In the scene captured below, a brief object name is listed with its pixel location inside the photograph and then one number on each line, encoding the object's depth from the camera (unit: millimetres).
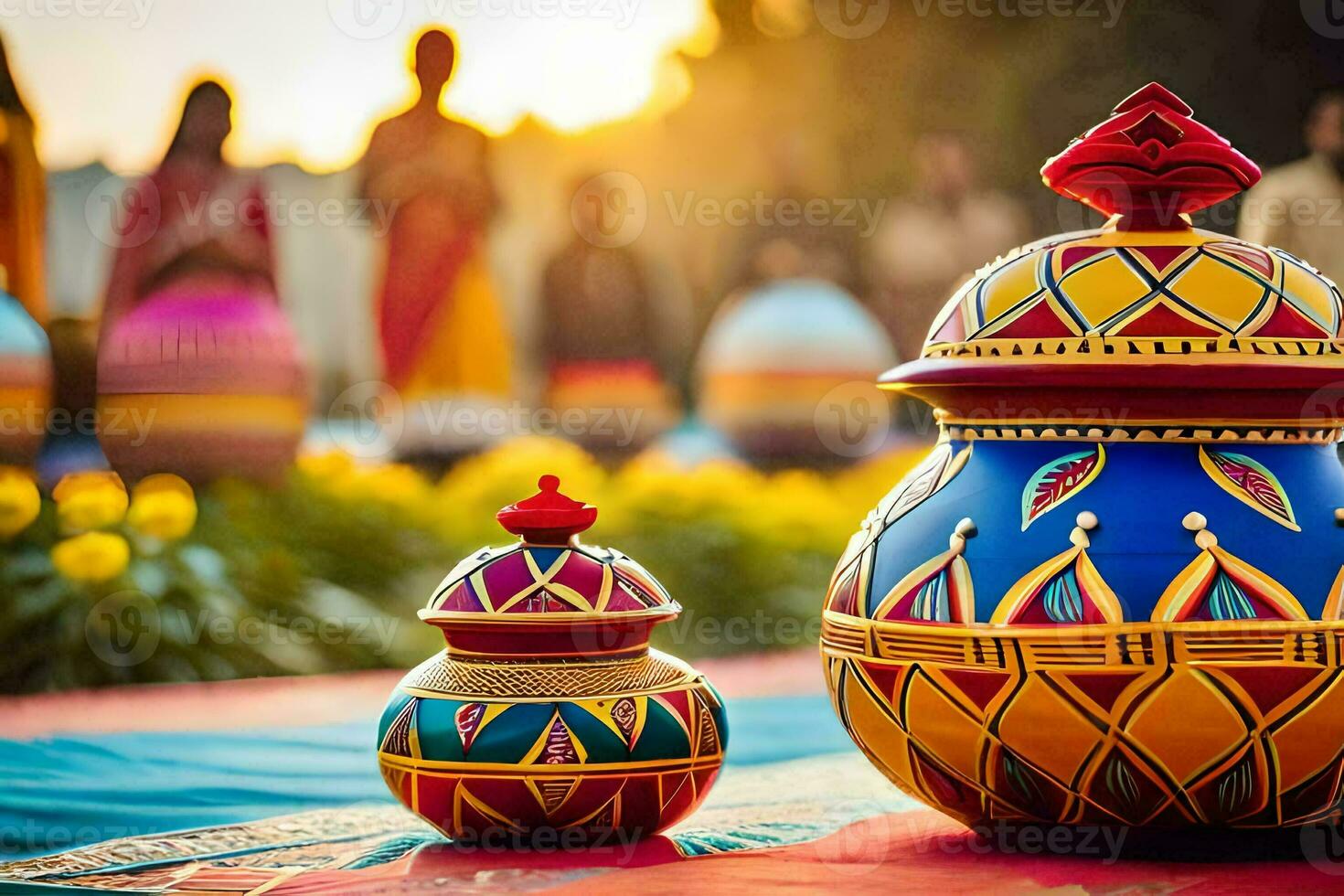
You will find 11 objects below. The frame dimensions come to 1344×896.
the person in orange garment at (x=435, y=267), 7457
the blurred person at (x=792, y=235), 8016
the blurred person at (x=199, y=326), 6906
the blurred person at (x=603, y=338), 7691
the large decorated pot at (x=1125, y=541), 2504
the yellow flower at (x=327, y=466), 7211
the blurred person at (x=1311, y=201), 7660
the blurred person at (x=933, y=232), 8164
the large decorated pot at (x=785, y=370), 7844
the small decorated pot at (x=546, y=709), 2807
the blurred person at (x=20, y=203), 6859
